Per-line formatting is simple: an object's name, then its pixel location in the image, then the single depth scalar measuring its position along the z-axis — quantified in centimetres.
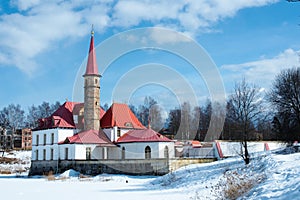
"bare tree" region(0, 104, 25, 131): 7919
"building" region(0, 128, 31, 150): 8050
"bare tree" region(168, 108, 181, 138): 7269
